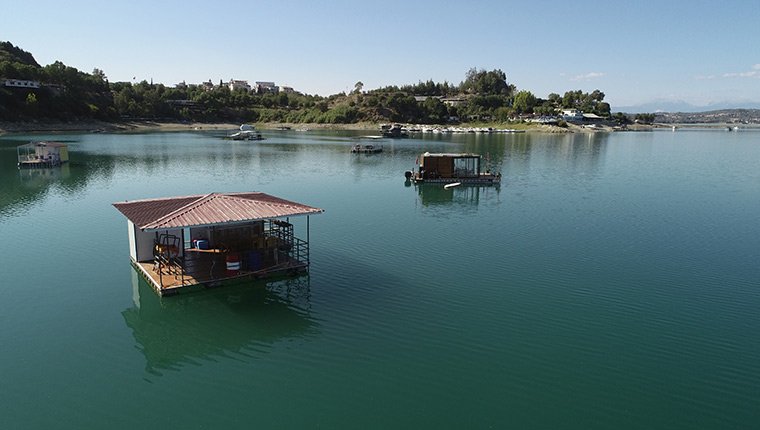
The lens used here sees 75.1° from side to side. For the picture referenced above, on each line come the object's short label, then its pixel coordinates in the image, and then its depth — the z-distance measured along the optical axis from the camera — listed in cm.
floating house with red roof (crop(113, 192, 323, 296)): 2312
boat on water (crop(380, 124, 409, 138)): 17005
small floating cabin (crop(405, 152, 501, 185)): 6256
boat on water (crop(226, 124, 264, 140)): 14761
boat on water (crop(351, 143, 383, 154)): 10175
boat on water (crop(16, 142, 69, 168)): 7101
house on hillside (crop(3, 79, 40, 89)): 15862
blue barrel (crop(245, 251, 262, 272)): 2475
